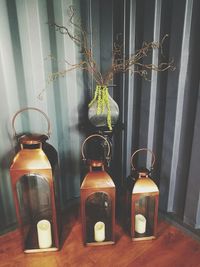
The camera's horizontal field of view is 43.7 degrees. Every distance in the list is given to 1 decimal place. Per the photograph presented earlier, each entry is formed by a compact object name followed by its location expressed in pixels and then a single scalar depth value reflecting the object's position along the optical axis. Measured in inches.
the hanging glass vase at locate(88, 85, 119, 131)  54.7
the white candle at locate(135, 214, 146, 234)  57.4
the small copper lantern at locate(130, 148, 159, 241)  52.6
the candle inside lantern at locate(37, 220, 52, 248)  53.8
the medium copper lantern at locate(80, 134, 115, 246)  50.6
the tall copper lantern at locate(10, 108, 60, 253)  48.5
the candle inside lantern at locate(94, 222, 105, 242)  55.6
